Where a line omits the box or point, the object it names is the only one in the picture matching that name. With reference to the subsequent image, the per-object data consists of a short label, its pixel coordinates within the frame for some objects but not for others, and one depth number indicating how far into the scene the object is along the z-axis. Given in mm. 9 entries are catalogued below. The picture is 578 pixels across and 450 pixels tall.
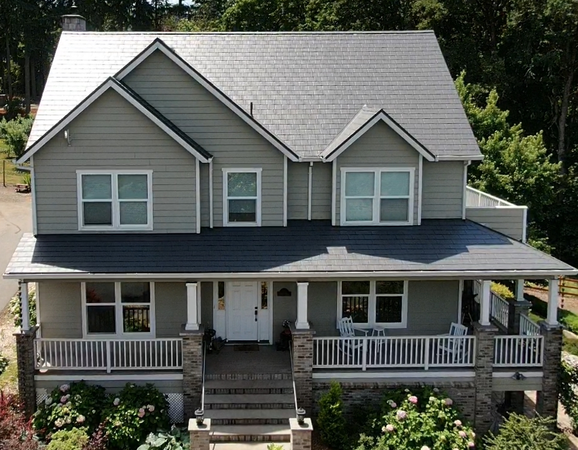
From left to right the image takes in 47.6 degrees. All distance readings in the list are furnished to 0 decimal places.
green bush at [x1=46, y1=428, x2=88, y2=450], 14039
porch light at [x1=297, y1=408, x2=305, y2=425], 14180
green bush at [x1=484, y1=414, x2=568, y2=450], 14391
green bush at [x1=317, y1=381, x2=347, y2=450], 15078
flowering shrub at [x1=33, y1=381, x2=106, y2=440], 14977
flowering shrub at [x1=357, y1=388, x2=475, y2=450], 14484
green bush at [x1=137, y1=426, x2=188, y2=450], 14516
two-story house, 16094
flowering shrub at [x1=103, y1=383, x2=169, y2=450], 14742
